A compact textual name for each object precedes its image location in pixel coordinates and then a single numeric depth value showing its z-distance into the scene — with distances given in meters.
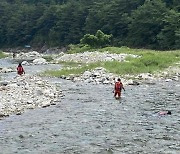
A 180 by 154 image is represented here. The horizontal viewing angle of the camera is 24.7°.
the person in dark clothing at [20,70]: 43.73
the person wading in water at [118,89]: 30.88
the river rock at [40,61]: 61.10
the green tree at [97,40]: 71.62
